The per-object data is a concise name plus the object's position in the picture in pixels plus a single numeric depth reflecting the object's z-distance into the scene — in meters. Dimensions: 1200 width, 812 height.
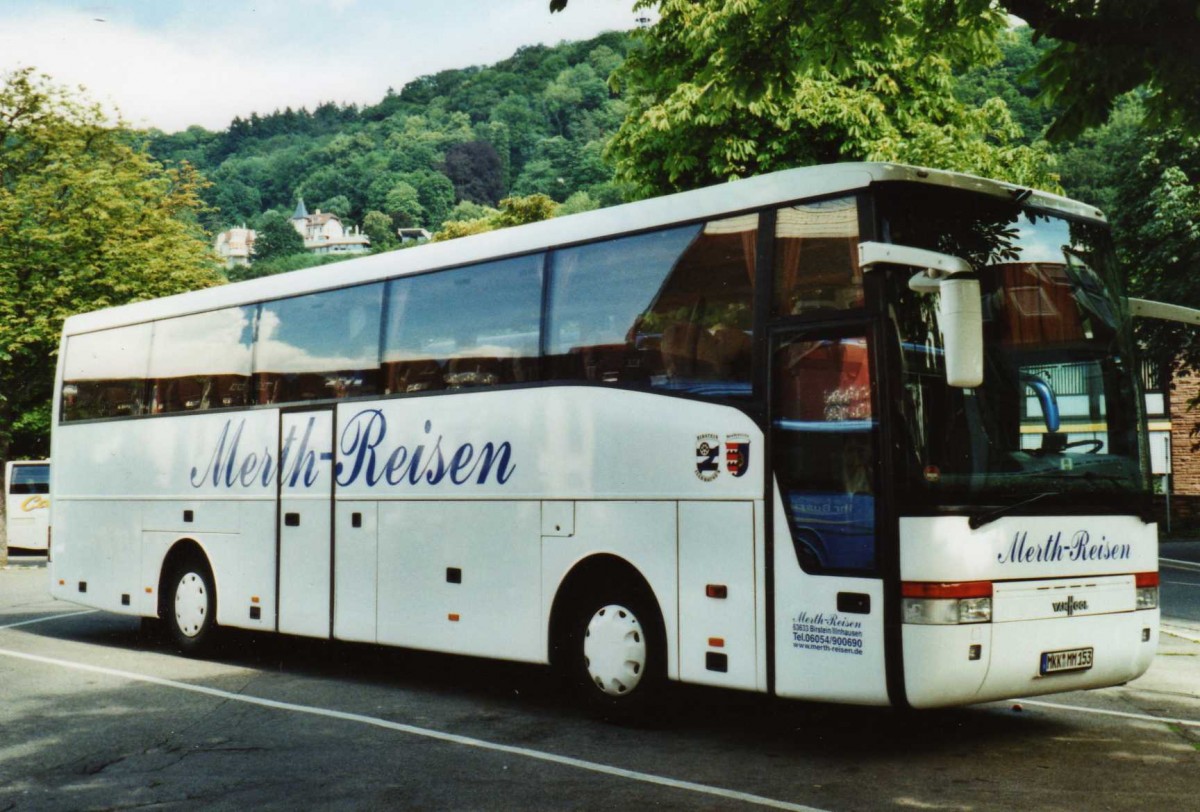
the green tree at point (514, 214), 51.66
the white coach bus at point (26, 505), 35.94
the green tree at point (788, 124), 21.80
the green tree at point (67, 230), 28.56
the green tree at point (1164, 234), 28.77
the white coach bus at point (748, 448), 7.22
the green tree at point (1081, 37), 7.92
